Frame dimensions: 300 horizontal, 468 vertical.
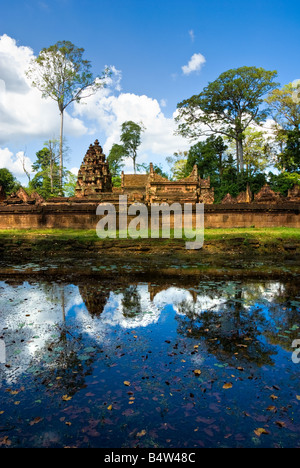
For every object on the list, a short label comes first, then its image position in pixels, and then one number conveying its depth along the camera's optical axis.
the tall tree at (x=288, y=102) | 32.44
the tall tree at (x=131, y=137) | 63.53
